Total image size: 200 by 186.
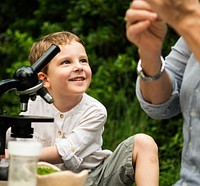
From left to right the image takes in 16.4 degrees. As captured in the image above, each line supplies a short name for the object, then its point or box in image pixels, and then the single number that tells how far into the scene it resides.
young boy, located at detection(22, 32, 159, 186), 1.85
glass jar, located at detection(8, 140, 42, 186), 1.22
